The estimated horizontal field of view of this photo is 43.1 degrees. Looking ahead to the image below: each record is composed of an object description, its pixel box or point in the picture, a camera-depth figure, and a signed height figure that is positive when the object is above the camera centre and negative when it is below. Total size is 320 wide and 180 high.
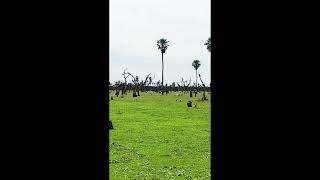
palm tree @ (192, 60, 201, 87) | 110.69 +7.11
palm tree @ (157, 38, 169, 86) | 95.75 +10.69
